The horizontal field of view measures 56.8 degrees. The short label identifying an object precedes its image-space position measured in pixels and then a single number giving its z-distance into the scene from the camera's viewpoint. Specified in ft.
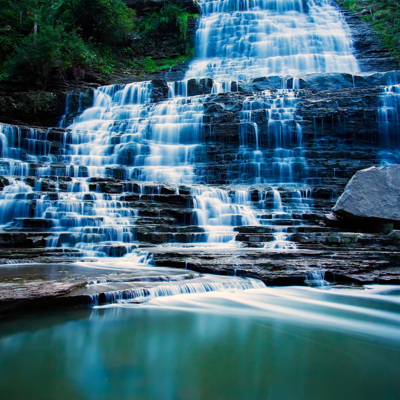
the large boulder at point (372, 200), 28.35
